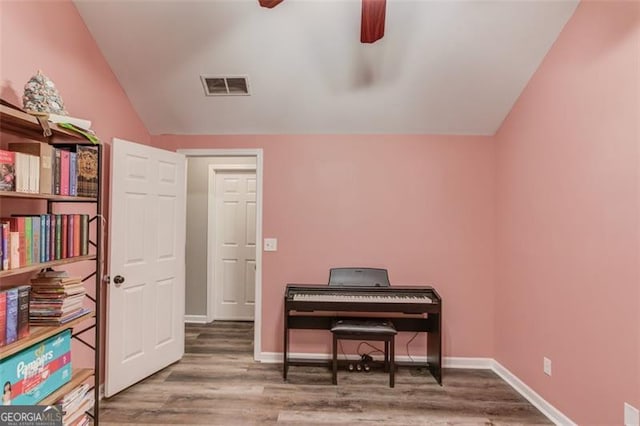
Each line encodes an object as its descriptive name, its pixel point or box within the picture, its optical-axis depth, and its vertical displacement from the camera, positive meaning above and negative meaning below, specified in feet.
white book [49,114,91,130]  5.44 +1.70
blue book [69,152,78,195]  5.90 +0.79
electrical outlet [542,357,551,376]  7.53 -3.44
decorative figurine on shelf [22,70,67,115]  5.45 +2.07
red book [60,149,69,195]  5.71 +0.78
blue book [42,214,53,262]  5.38 -0.37
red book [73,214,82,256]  5.97 -0.31
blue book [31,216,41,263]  5.16 -0.39
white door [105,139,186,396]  8.14 -1.30
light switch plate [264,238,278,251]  10.32 -0.83
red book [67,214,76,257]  5.85 -0.31
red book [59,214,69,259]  5.71 -0.35
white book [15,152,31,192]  4.90 +0.68
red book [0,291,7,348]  4.66 -1.52
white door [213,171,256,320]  14.35 -1.14
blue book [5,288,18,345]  4.77 -1.53
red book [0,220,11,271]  4.62 -0.45
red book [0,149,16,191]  4.71 +0.66
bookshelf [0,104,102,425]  4.80 -0.78
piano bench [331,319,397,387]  8.59 -3.09
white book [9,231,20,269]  4.73 -0.51
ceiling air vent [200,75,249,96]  8.81 +3.75
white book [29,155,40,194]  5.11 +0.67
